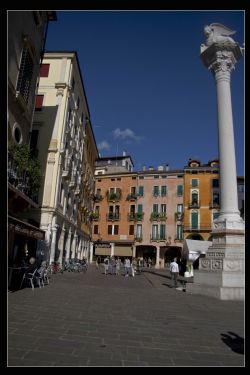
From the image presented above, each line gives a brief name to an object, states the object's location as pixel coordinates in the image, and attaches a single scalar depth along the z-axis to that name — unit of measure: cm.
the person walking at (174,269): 1680
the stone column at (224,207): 1280
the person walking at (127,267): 2653
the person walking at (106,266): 2730
